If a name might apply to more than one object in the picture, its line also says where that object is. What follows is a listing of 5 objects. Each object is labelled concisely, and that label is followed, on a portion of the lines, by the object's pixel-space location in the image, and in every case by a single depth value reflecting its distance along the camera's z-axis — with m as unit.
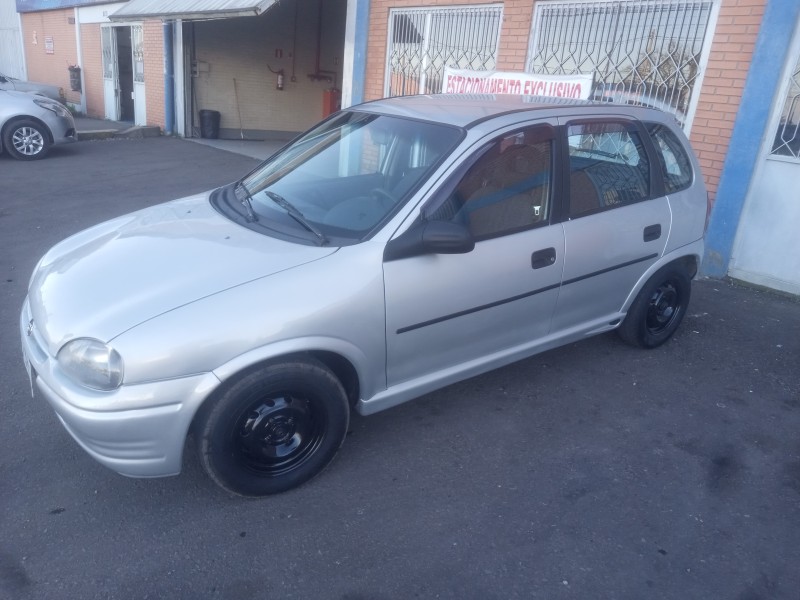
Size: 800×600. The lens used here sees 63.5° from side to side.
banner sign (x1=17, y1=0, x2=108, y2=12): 17.96
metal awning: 9.31
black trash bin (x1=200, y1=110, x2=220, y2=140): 14.87
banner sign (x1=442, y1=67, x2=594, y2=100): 6.88
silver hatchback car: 2.64
